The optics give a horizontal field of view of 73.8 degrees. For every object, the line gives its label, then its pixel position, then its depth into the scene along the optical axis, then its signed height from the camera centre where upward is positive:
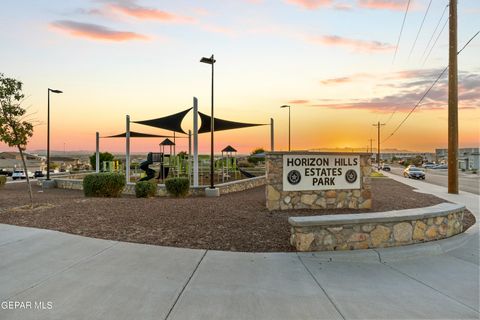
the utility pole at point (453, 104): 15.92 +2.88
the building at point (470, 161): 72.38 +0.04
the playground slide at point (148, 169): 20.59 -0.62
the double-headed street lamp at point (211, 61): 14.20 +4.44
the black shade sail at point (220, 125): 17.31 +2.09
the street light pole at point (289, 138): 35.30 +2.48
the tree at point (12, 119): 9.61 +1.21
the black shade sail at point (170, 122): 15.89 +1.96
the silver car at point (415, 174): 31.45 -1.29
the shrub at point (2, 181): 18.14 -1.27
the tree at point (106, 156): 37.06 +0.39
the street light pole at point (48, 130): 20.27 +1.88
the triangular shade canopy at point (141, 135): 20.10 +1.57
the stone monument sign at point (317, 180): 8.83 -0.57
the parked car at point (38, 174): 33.12 -1.57
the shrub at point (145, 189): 13.01 -1.20
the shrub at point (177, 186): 13.32 -1.10
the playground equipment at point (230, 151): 24.99 +0.75
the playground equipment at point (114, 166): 23.94 -0.50
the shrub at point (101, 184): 12.00 -0.95
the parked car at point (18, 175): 31.87 -1.61
